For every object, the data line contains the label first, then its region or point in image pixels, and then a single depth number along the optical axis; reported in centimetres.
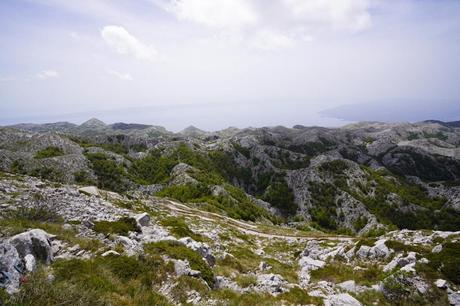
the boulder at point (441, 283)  1585
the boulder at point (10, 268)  915
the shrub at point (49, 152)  12827
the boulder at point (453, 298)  1470
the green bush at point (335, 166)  15688
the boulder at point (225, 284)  1526
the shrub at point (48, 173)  10218
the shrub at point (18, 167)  10231
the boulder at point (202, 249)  1944
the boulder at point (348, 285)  1740
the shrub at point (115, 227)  1940
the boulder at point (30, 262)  1110
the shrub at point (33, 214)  1949
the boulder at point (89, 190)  4032
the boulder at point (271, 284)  1509
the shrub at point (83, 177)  11206
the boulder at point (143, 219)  2583
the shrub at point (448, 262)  1705
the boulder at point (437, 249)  2273
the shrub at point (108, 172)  11969
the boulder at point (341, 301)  1356
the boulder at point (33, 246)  1239
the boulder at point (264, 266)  2255
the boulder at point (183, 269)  1432
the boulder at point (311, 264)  2344
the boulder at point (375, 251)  2605
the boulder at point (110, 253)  1406
